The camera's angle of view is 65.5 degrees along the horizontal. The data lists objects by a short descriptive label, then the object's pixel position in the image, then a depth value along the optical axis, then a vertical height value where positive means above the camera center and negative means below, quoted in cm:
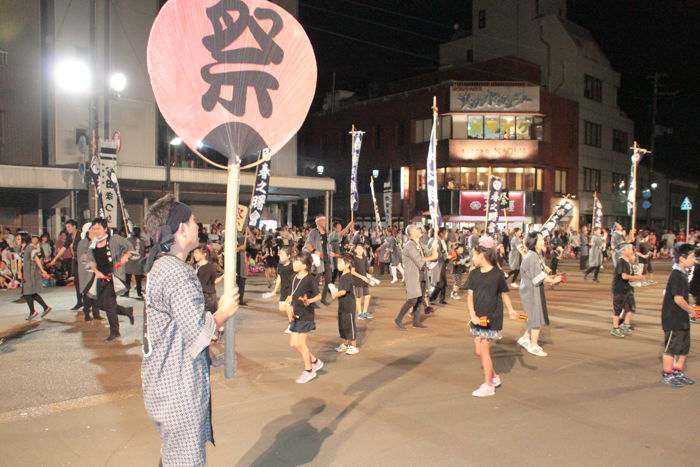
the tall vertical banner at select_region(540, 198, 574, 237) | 1045 +17
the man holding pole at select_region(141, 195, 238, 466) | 283 -72
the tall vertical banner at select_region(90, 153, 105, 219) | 1431 +92
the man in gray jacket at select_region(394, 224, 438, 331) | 1005 -88
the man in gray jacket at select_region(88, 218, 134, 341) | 892 -96
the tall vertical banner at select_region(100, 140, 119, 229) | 1428 +114
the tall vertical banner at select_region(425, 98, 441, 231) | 1423 +118
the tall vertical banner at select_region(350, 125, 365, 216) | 2229 +267
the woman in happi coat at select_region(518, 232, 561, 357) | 819 -111
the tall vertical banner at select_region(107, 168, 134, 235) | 1427 +94
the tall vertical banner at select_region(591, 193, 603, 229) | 2477 +40
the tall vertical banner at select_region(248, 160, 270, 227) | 1378 +63
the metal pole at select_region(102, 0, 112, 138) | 1522 +348
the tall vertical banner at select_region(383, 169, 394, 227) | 2710 +99
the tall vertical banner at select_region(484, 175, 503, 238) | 1959 +68
